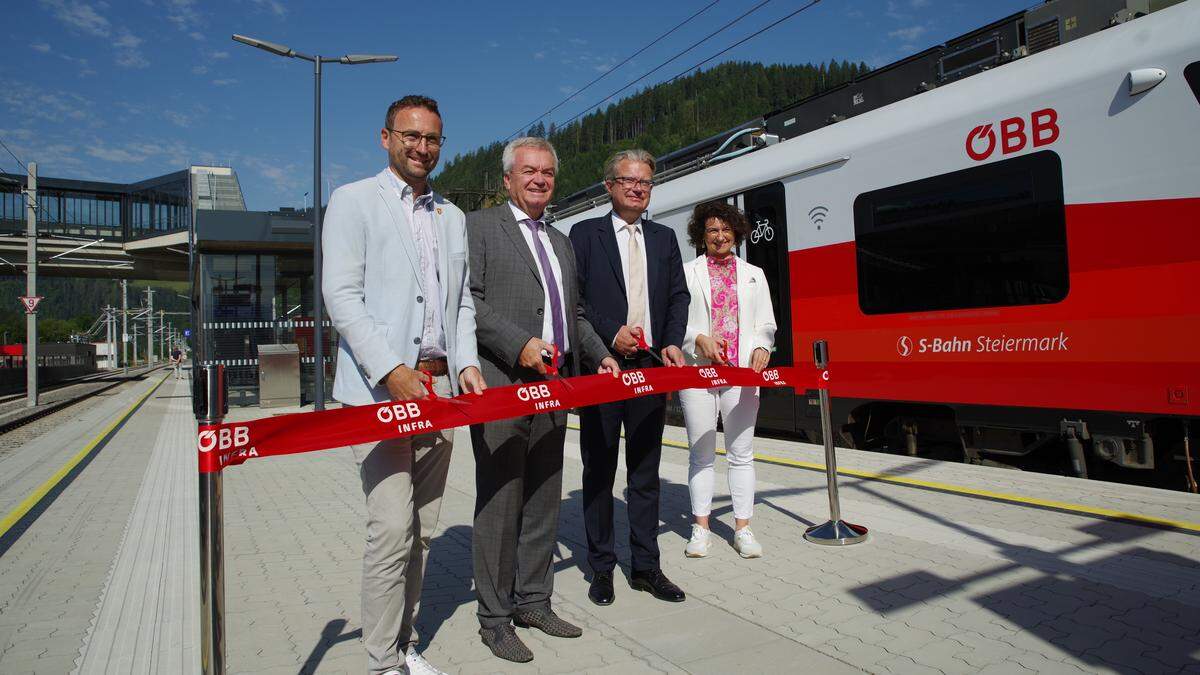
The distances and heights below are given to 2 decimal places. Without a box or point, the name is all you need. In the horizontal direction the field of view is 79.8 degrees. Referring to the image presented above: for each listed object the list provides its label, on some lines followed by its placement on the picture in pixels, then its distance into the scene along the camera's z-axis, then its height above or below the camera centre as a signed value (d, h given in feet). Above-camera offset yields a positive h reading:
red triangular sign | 60.92 +6.22
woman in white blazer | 13.35 +0.15
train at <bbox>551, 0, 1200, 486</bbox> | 14.83 +2.54
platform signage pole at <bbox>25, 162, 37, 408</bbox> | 61.82 +8.13
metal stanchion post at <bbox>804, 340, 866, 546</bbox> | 13.78 -3.13
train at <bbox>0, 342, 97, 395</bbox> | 99.30 +2.56
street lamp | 45.60 +13.80
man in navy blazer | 11.64 +0.44
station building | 54.60 +6.84
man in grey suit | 9.65 -0.17
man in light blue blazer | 8.08 +0.36
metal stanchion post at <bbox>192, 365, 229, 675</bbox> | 6.69 -1.64
